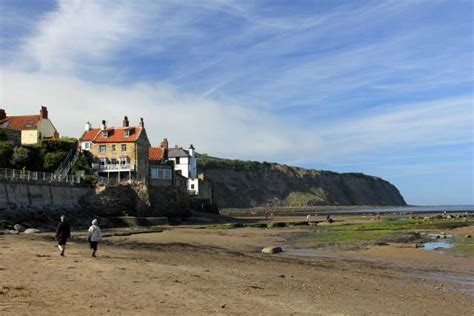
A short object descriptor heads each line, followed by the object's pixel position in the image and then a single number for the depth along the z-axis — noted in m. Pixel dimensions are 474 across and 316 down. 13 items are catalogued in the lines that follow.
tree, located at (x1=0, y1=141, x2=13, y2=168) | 60.05
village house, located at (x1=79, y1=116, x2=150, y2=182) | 72.50
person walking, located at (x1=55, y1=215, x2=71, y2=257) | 20.55
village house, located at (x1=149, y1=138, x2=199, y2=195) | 77.64
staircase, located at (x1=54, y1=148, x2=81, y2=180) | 65.62
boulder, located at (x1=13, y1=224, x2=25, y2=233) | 36.49
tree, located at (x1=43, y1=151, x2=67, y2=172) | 66.00
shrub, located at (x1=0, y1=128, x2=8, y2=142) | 67.44
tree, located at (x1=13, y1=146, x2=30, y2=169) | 61.91
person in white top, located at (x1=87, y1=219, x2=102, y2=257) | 20.61
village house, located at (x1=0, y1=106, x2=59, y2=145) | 75.88
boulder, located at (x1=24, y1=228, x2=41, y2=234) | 36.10
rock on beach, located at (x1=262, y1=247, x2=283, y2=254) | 28.60
